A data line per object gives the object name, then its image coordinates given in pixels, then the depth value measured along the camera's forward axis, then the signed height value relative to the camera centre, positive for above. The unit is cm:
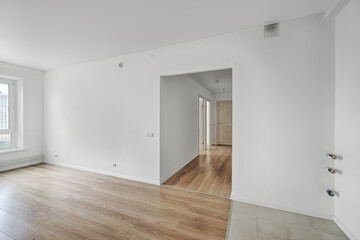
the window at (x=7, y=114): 389 +13
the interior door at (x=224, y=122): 738 -13
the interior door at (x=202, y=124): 600 -19
